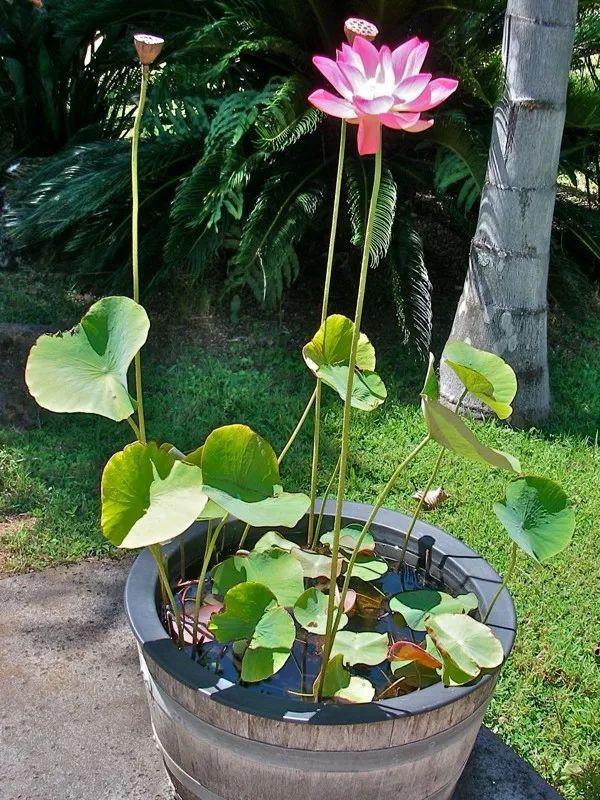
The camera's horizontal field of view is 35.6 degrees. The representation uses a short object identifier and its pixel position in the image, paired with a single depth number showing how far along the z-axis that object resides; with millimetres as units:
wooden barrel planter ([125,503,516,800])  1429
